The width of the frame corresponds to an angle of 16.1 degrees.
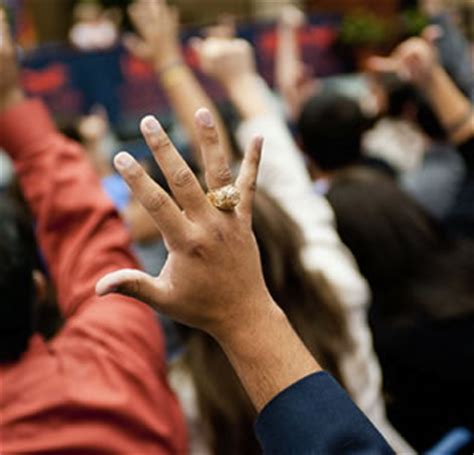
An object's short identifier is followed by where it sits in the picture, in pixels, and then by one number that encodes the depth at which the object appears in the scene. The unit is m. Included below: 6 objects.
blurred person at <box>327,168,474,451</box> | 2.20
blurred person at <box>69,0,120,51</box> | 8.93
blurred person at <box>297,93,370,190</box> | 2.81
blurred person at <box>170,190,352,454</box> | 1.82
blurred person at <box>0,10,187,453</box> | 1.64
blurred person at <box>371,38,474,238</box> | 2.33
